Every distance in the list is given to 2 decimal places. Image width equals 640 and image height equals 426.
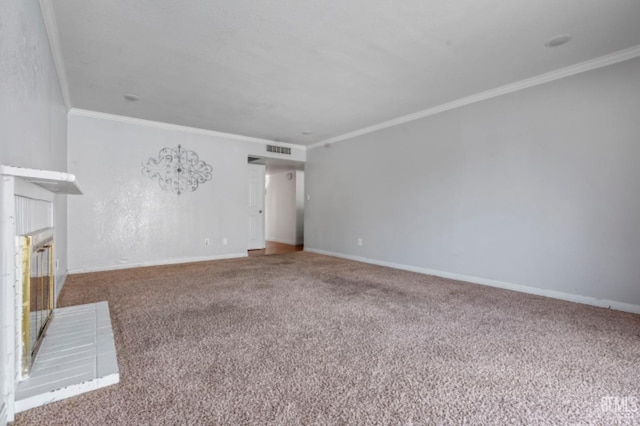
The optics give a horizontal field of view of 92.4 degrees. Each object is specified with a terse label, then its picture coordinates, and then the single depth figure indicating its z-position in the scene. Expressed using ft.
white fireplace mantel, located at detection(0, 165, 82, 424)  4.07
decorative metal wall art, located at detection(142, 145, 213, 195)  16.90
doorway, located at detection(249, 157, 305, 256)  25.43
